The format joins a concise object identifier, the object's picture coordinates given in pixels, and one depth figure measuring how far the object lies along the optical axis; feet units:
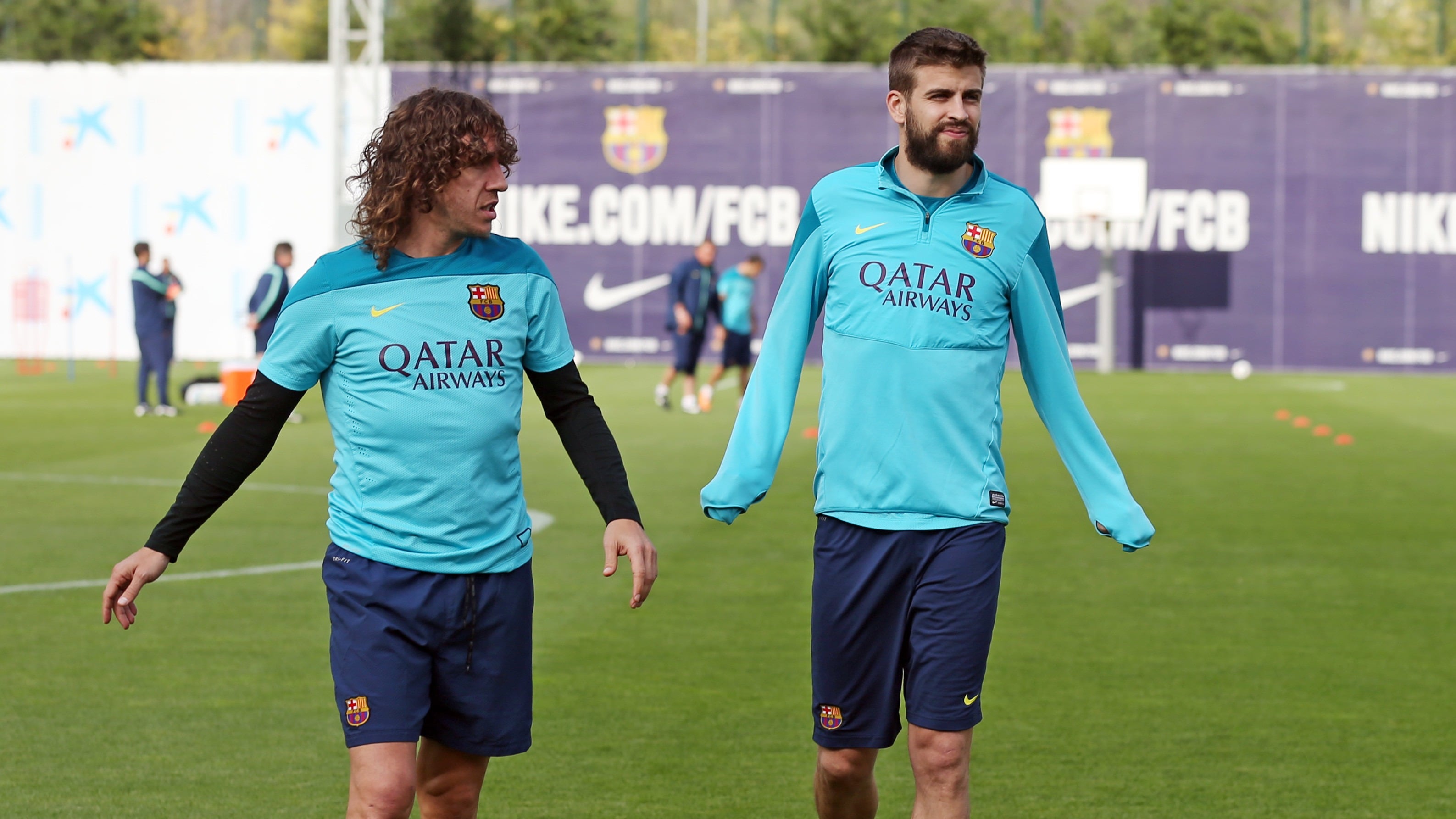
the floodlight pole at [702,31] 178.18
